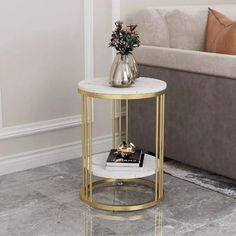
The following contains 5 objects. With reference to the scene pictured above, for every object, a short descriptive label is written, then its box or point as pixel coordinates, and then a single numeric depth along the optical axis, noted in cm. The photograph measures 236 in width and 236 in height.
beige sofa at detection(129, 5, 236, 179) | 338
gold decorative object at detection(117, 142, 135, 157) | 330
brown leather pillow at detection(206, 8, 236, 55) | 376
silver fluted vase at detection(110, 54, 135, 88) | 303
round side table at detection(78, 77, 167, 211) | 297
